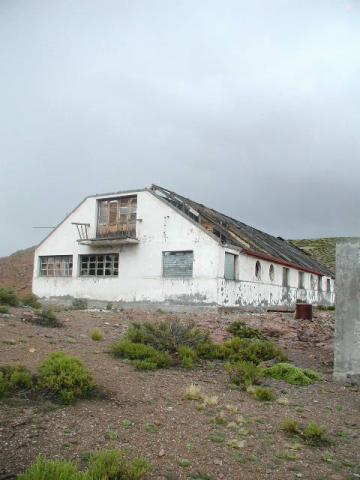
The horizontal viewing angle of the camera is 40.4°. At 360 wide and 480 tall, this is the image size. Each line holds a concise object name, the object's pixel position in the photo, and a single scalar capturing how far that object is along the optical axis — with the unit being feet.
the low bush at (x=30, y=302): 56.16
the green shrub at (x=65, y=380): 21.56
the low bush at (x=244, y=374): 28.18
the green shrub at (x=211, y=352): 34.32
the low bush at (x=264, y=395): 25.71
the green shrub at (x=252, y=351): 34.50
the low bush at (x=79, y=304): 76.18
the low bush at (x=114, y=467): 14.40
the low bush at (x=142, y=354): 29.99
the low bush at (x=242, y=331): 42.55
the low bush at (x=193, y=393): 24.11
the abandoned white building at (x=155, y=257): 72.08
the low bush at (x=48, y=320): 39.42
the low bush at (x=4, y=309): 41.57
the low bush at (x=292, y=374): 30.12
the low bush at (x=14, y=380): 21.13
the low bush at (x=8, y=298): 49.29
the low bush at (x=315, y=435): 20.02
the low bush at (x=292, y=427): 20.79
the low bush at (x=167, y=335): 33.55
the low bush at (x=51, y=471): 13.62
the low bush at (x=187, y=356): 30.83
